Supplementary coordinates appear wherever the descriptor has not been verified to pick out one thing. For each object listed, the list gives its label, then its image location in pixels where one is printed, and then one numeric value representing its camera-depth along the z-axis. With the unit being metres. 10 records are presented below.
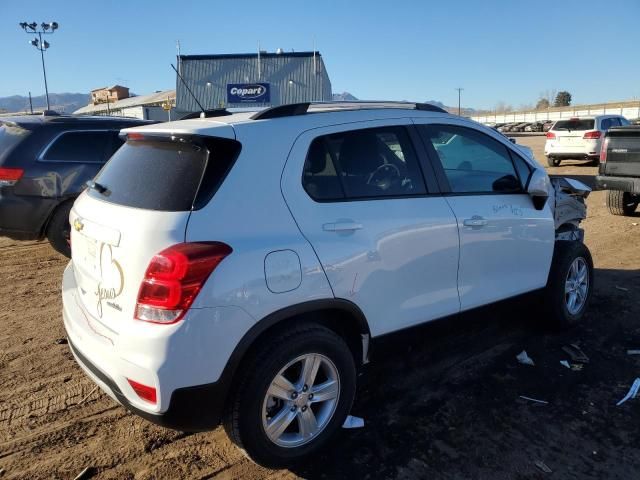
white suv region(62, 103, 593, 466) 2.30
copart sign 30.67
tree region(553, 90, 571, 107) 118.00
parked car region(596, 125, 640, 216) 8.71
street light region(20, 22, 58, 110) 40.38
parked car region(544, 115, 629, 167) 16.53
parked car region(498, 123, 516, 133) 69.51
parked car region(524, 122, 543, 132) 66.50
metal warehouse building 33.97
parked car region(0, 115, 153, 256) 5.93
